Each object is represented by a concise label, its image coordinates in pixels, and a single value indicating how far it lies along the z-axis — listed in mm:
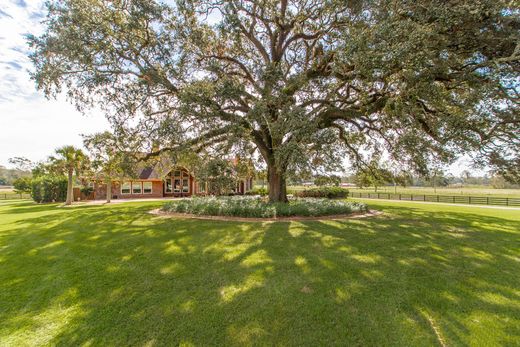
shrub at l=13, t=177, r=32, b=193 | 31872
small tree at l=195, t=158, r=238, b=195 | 14758
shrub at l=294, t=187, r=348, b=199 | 24500
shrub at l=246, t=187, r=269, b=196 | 27812
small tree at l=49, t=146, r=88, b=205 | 21047
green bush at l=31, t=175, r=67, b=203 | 23672
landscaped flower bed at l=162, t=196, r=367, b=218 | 11508
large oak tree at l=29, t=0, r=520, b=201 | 7180
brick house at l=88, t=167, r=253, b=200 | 28547
